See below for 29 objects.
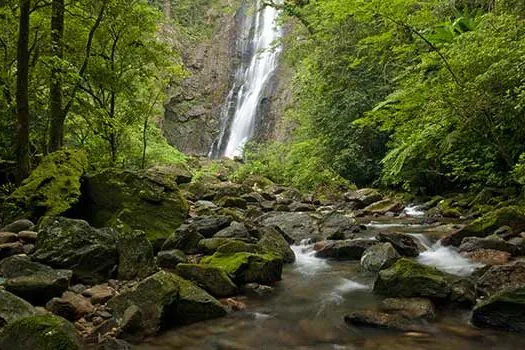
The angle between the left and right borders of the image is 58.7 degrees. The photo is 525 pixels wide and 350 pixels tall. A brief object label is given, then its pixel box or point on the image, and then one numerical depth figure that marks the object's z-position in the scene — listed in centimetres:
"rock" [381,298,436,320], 455
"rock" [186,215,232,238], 782
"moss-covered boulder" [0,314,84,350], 325
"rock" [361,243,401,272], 628
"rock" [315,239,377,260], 726
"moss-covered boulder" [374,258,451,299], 496
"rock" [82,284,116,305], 475
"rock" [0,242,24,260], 559
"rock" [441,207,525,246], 742
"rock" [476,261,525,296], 493
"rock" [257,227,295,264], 705
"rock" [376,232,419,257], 720
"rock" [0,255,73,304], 445
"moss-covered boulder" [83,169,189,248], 733
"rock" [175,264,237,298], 529
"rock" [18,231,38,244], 610
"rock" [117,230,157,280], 551
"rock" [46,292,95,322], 434
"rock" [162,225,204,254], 703
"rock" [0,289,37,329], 375
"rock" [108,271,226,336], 430
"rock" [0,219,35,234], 650
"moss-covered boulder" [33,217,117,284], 524
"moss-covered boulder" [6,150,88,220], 707
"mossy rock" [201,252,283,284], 568
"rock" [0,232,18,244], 596
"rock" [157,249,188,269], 618
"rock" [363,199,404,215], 1178
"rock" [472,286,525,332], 417
